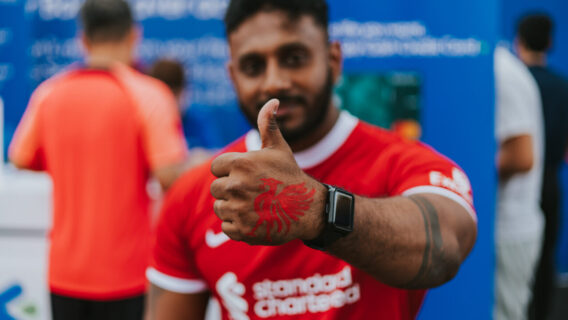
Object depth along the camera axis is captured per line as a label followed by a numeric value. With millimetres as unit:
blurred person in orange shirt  2342
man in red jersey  898
